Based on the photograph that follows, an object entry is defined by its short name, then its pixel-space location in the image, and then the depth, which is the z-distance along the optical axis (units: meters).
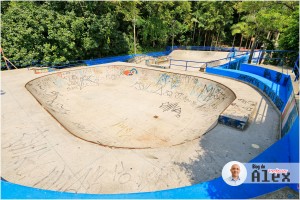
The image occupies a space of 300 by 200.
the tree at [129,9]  24.59
